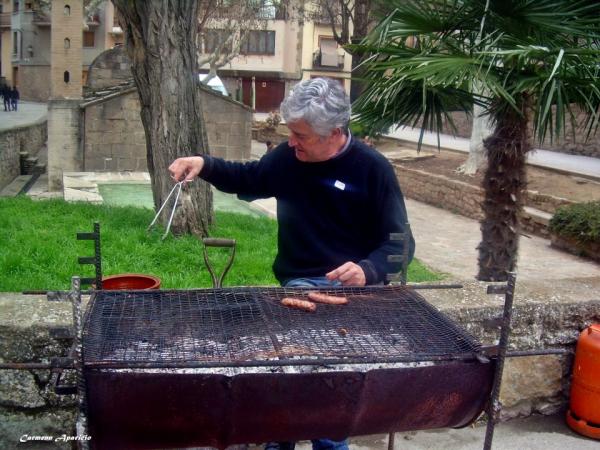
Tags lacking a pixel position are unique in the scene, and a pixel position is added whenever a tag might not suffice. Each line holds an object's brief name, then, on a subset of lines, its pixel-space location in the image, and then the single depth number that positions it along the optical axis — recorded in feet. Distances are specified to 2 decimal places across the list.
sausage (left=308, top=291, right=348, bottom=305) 9.09
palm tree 16.22
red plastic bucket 12.73
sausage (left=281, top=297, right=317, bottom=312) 8.88
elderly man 9.86
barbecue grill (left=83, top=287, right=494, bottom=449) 7.14
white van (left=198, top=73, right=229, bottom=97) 90.49
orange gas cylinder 12.53
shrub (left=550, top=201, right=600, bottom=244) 34.68
